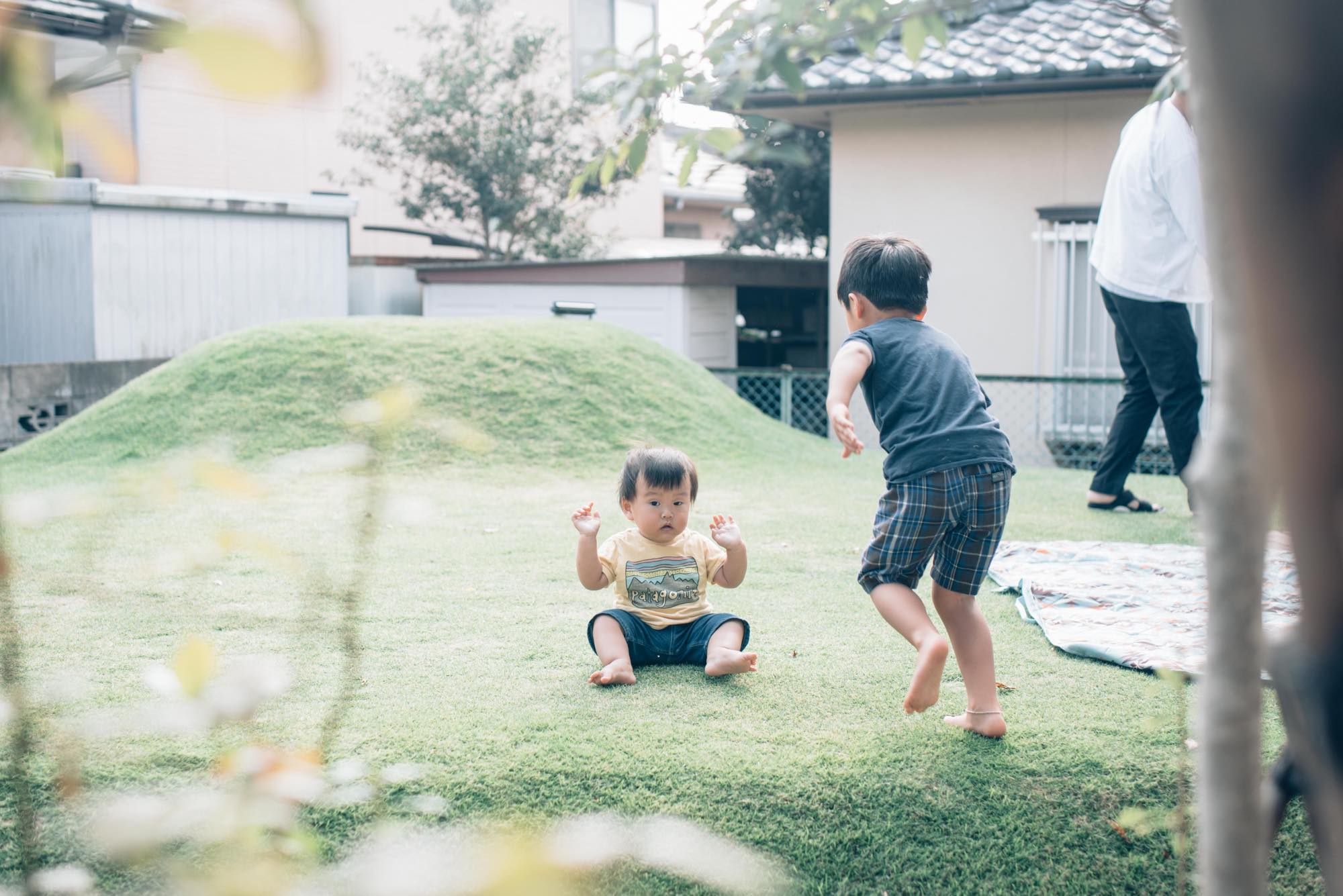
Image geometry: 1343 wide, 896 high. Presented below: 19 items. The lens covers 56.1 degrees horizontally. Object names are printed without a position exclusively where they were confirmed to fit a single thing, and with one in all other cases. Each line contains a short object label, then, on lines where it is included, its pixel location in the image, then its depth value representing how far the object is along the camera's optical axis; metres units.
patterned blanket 3.20
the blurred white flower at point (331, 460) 1.09
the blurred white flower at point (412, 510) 1.05
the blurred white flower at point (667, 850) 0.73
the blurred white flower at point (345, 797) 2.16
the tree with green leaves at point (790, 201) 11.91
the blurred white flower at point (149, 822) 0.82
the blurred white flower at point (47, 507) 1.00
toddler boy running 2.60
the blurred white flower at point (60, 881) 1.57
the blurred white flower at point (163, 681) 0.88
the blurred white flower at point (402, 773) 2.22
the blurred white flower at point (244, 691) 0.96
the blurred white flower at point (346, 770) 1.46
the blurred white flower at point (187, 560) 1.13
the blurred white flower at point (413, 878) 0.66
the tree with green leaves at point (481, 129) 12.86
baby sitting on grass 3.03
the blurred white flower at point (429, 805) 2.18
